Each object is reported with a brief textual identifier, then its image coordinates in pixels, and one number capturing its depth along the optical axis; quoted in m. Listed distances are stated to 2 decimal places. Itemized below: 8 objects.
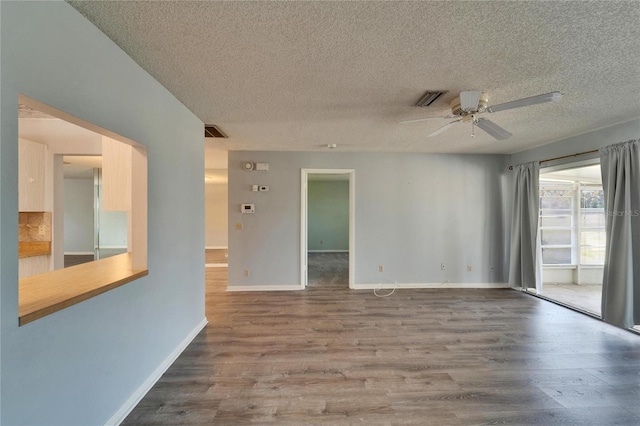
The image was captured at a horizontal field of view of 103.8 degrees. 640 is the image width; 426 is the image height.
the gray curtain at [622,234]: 2.79
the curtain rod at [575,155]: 3.22
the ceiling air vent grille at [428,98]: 2.17
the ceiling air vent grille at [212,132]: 3.12
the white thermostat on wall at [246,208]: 4.37
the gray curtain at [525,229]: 4.06
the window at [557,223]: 4.73
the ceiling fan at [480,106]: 1.78
